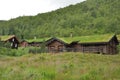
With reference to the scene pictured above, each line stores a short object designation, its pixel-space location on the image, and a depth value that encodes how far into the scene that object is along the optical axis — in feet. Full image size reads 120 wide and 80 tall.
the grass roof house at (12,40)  248.11
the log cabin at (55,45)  213.58
